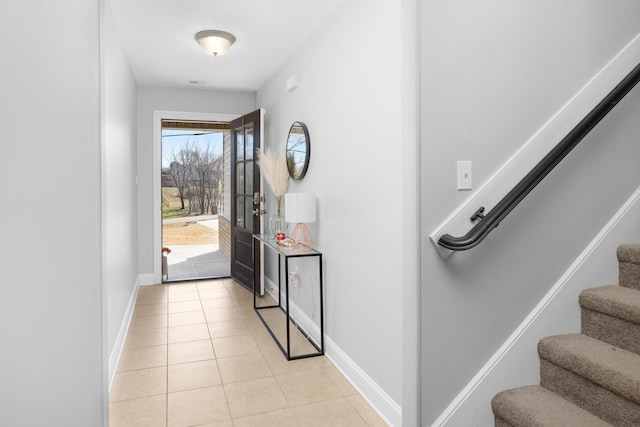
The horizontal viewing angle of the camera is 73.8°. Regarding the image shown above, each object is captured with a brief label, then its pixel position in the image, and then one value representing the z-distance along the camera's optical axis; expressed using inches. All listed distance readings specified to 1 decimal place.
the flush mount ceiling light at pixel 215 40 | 133.3
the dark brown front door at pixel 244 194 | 185.6
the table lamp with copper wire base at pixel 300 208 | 122.0
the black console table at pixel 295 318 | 121.5
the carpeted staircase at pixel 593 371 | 57.2
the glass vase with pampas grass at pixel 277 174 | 149.4
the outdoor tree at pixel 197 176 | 312.2
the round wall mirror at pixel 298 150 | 137.8
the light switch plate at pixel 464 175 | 67.3
